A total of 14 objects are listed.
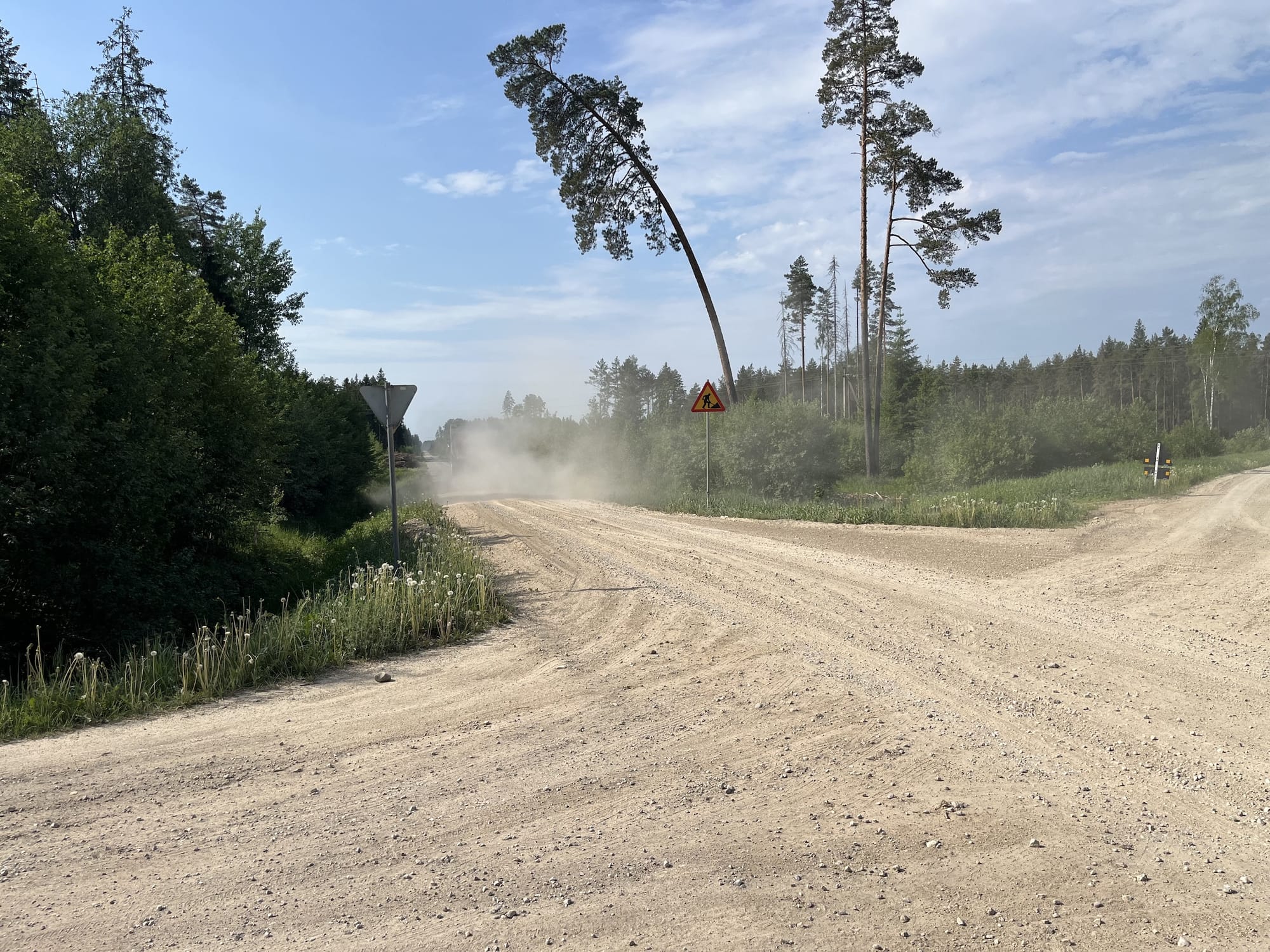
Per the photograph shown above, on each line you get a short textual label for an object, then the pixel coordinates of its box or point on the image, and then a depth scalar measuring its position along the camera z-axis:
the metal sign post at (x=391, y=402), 10.67
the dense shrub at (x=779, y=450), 24.06
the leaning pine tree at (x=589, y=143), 24.28
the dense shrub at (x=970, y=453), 26.47
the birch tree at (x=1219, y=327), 58.16
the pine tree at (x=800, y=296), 60.38
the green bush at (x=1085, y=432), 31.69
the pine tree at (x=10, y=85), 24.88
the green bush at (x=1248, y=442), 50.12
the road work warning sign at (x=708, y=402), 20.58
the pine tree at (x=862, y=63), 24.19
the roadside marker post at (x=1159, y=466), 21.38
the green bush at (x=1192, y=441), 42.44
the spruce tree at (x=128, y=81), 27.91
